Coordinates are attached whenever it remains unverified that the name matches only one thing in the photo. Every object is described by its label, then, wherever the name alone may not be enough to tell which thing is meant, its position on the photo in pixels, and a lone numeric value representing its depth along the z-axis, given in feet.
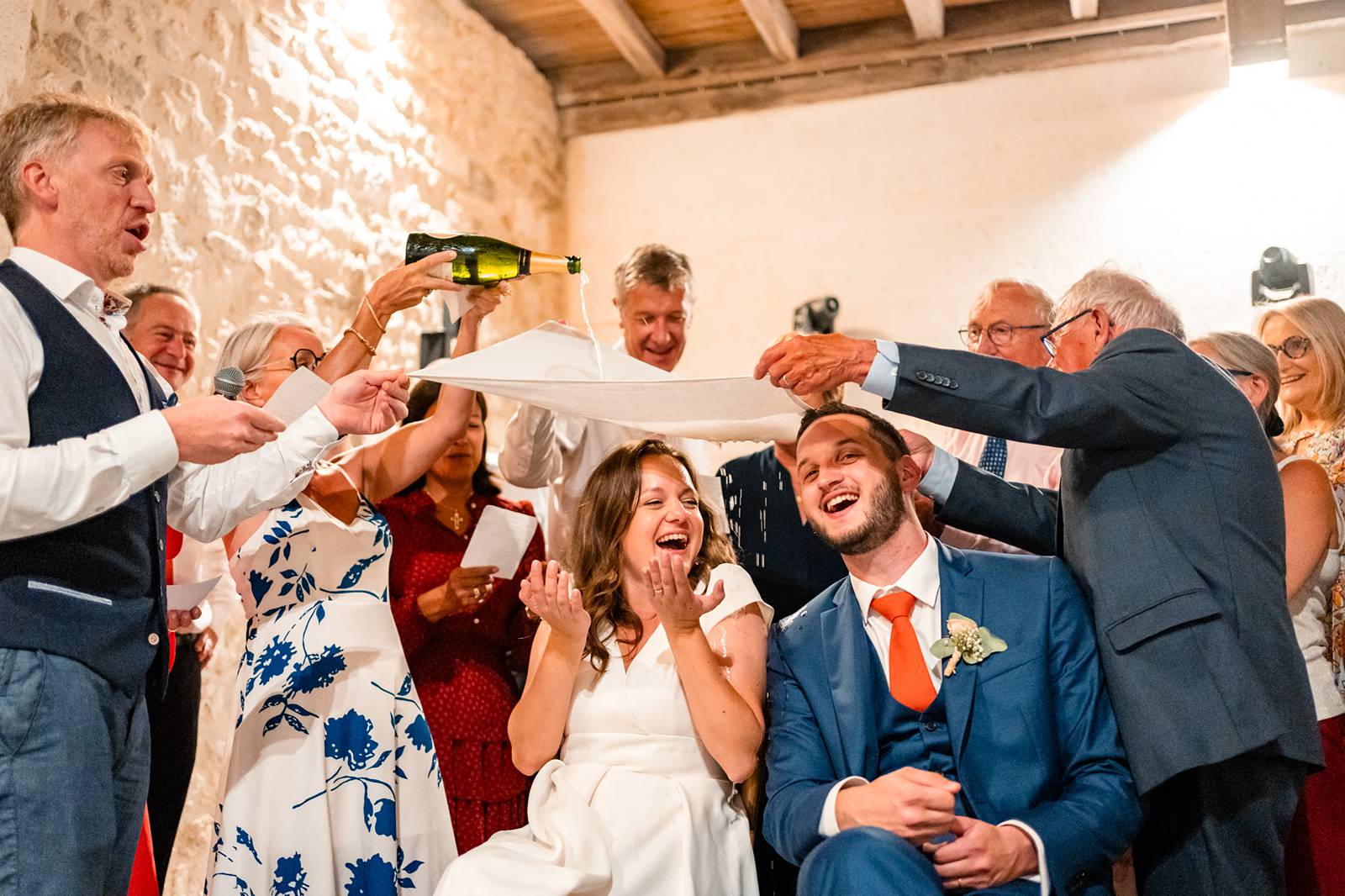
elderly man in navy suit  8.11
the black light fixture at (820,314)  23.03
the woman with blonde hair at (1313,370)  12.52
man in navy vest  6.66
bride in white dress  8.45
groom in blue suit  7.67
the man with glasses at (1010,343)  13.38
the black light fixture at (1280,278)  20.10
